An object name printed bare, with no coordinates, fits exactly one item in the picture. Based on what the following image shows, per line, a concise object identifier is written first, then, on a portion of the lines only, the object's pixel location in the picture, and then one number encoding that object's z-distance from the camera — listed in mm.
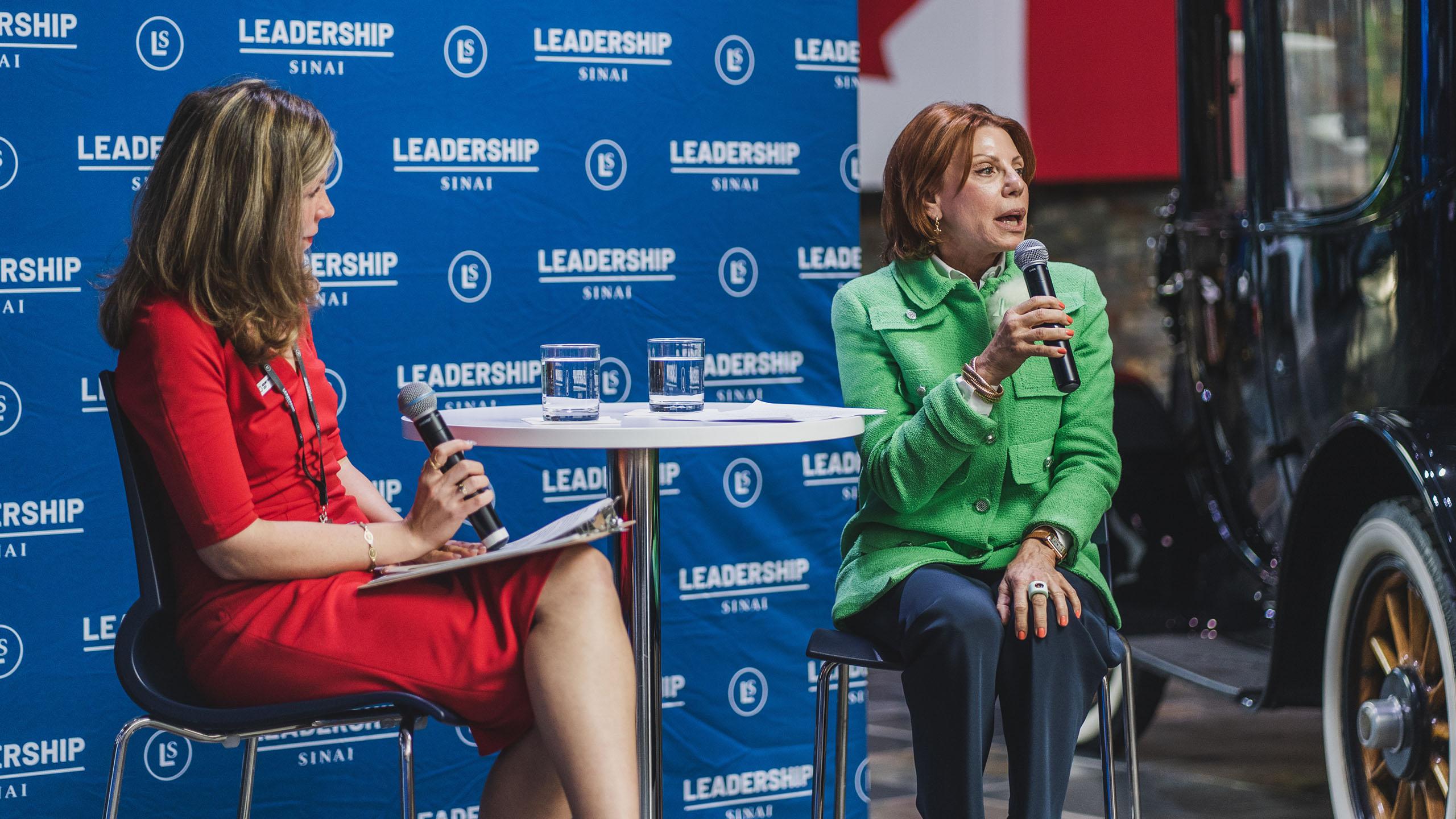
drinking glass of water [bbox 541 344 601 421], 4246
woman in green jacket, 4203
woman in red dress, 3770
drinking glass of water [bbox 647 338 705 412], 4312
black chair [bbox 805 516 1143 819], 4453
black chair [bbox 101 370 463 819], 3801
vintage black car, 4977
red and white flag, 13547
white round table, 3949
